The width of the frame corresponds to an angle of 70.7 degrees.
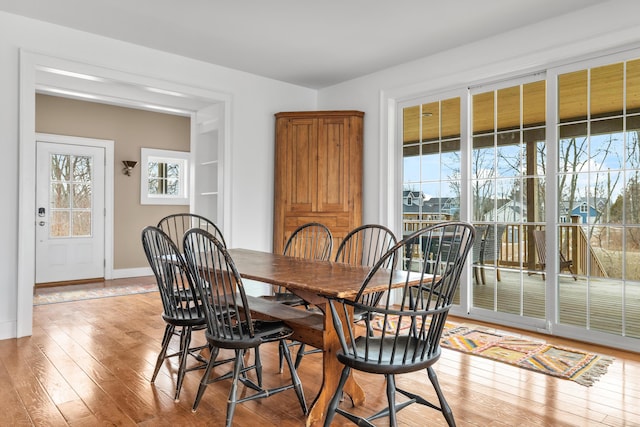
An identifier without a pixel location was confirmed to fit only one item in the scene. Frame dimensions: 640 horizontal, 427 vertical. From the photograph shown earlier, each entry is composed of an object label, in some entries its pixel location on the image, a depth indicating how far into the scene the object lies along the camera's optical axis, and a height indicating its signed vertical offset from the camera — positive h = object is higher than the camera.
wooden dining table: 2.08 -0.34
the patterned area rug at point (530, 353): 2.93 -1.02
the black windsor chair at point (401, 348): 1.85 -0.61
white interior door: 6.23 -0.01
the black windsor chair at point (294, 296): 2.85 -0.61
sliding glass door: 3.45 +0.20
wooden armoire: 5.14 +0.44
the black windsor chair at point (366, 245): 5.00 -0.36
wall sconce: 6.89 +0.71
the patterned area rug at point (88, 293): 5.27 -1.02
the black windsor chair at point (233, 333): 2.12 -0.60
